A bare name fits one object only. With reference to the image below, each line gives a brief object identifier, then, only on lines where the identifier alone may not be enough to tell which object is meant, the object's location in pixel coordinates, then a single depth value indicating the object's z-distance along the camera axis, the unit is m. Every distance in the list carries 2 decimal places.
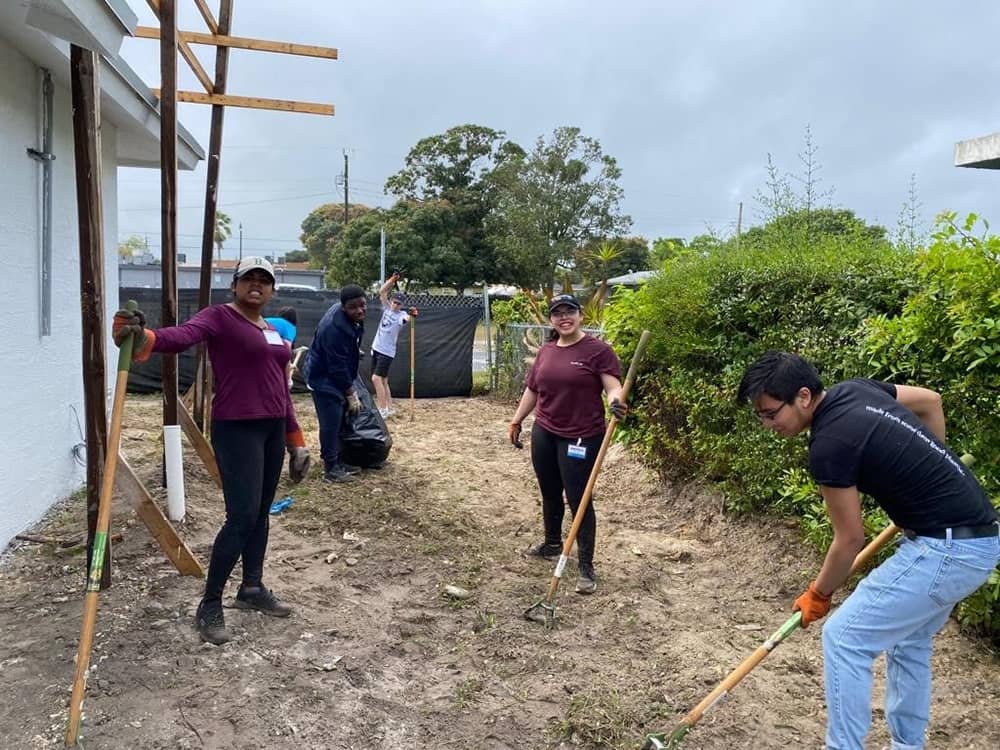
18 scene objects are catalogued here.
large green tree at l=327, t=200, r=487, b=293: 27.70
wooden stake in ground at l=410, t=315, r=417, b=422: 11.12
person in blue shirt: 6.40
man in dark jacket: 6.68
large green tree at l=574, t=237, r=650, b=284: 23.95
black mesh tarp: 12.69
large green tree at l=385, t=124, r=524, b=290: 27.94
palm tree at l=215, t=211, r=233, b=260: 82.39
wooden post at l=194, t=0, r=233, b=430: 6.16
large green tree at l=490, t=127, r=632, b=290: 25.00
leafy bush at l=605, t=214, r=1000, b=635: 3.57
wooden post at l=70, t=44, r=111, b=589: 3.72
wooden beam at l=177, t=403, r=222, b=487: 5.84
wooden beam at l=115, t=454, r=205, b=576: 4.21
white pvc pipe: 5.19
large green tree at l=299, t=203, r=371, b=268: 57.86
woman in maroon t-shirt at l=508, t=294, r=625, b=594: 4.55
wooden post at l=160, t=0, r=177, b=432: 4.82
